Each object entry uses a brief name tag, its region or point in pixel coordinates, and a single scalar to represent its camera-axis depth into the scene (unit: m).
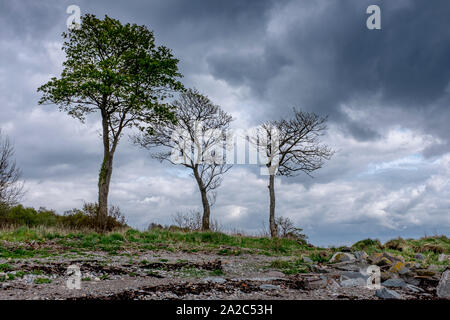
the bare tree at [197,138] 29.34
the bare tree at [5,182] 28.95
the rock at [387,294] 8.45
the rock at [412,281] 10.29
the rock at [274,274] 10.34
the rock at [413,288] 9.45
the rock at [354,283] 9.55
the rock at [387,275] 10.23
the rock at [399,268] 10.72
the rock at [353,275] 10.08
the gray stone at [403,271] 10.67
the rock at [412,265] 11.84
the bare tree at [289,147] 29.41
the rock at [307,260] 13.47
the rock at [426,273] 10.59
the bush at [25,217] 27.70
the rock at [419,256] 16.82
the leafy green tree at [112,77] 23.20
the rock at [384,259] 11.71
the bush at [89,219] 24.25
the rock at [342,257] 12.77
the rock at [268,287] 8.64
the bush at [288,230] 28.38
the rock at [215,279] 9.19
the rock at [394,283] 9.75
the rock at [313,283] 9.09
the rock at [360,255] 12.71
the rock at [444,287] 9.08
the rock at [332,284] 9.19
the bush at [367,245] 20.55
